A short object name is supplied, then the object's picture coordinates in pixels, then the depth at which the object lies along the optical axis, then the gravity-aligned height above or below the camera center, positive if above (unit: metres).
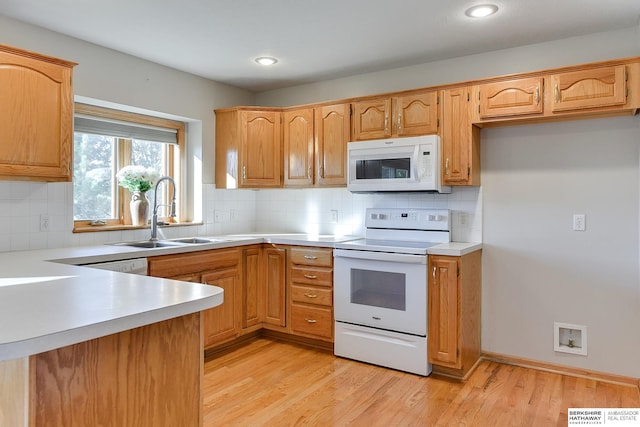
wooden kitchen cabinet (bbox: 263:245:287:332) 3.61 -0.64
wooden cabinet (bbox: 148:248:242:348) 2.95 -0.48
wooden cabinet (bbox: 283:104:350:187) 3.62 +0.57
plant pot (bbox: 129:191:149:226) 3.41 +0.02
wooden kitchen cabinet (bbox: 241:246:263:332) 3.56 -0.64
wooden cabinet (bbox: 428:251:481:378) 2.86 -0.70
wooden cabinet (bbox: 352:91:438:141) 3.21 +0.74
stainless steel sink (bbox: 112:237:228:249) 3.22 -0.24
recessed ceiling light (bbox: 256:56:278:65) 3.41 +1.21
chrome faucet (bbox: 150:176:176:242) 3.34 -0.06
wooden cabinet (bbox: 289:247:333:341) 3.40 -0.65
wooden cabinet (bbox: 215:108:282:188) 3.88 +0.57
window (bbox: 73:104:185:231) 3.21 +0.44
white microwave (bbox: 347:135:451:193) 3.12 +0.35
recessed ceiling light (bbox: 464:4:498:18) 2.48 +1.18
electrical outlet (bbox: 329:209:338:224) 4.00 -0.04
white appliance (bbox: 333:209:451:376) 2.96 -0.60
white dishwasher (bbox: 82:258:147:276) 2.57 -0.33
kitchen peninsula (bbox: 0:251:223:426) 1.03 -0.39
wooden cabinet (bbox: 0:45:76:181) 2.32 +0.53
